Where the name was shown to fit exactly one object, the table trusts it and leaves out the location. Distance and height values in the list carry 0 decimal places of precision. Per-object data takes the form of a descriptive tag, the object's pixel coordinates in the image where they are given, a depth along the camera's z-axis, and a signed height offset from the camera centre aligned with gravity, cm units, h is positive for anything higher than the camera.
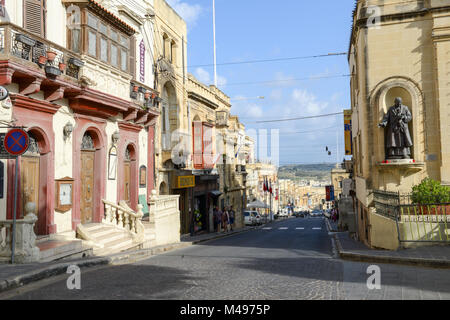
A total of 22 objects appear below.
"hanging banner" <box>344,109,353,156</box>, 2916 +280
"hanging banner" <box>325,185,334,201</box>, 5107 -223
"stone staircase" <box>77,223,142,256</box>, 1307 -192
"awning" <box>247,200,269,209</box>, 5145 -348
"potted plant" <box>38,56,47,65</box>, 1164 +320
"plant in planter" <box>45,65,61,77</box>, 1184 +296
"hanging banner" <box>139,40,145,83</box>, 1973 +523
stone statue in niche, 1675 +162
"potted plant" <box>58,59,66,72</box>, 1241 +324
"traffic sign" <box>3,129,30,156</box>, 915 +79
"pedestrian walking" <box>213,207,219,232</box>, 2895 -287
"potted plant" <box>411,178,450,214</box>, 1385 -74
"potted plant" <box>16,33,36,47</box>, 1088 +354
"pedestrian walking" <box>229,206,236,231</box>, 3191 -293
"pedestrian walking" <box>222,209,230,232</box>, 3056 -304
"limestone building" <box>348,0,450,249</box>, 1669 +350
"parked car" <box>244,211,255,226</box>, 4616 -470
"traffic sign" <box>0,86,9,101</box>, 993 +199
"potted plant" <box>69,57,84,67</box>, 1302 +353
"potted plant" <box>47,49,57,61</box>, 1181 +339
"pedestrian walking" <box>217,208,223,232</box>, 2901 -285
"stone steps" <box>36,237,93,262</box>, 1069 -183
